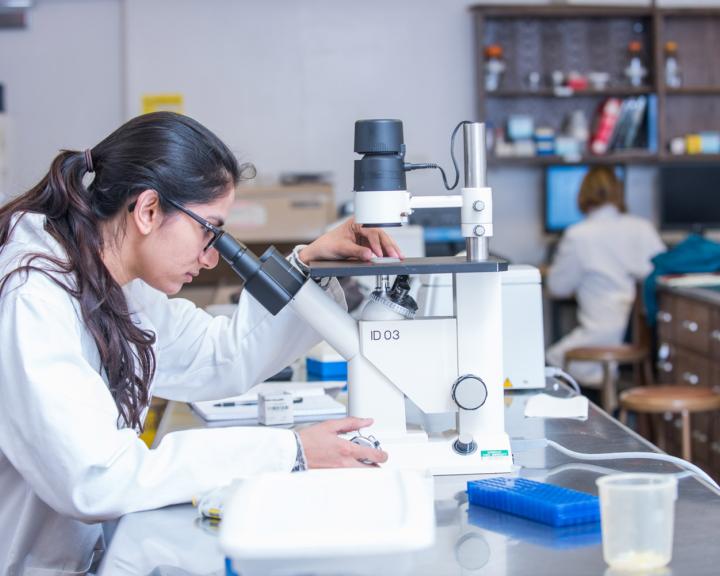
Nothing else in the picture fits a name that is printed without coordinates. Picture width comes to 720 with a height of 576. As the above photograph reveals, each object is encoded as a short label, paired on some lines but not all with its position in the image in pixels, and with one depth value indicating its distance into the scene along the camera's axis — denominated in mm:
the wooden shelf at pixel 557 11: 5270
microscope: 1430
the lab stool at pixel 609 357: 4512
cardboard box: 4316
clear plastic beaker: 1036
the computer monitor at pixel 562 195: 5504
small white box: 1802
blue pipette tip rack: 1217
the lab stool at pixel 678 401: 3584
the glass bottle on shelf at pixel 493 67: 5320
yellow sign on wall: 5332
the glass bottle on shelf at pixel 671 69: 5441
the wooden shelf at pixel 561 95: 5309
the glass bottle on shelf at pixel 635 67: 5422
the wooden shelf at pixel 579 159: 5348
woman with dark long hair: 1245
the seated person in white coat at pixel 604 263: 4895
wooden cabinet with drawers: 3945
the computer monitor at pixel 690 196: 5519
